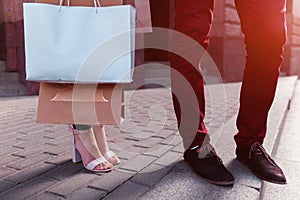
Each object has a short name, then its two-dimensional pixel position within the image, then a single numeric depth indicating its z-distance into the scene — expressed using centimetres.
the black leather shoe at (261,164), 134
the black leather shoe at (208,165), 129
